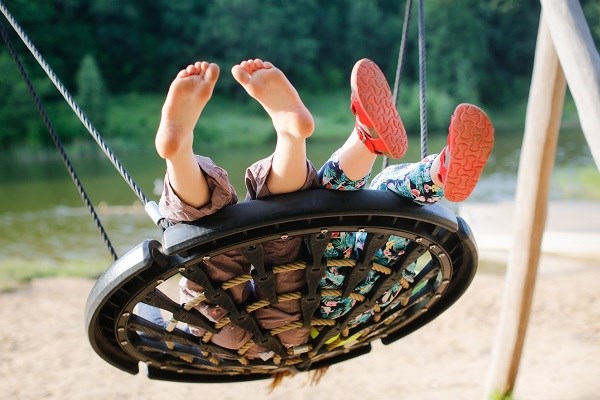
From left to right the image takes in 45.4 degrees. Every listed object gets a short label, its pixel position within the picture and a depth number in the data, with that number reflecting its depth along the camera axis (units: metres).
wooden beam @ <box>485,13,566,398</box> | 2.47
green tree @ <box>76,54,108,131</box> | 22.98
